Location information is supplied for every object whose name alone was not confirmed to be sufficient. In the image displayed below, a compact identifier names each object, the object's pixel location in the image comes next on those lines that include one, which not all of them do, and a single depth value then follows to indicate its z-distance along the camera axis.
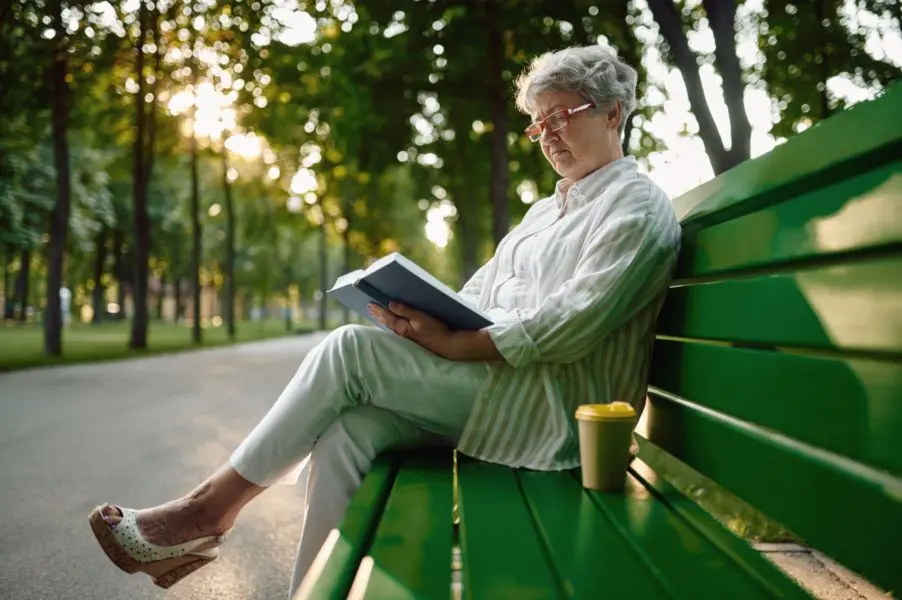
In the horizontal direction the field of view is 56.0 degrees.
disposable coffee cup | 2.09
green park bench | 1.37
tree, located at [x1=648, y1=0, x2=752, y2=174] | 5.97
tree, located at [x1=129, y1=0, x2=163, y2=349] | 16.23
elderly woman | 2.39
